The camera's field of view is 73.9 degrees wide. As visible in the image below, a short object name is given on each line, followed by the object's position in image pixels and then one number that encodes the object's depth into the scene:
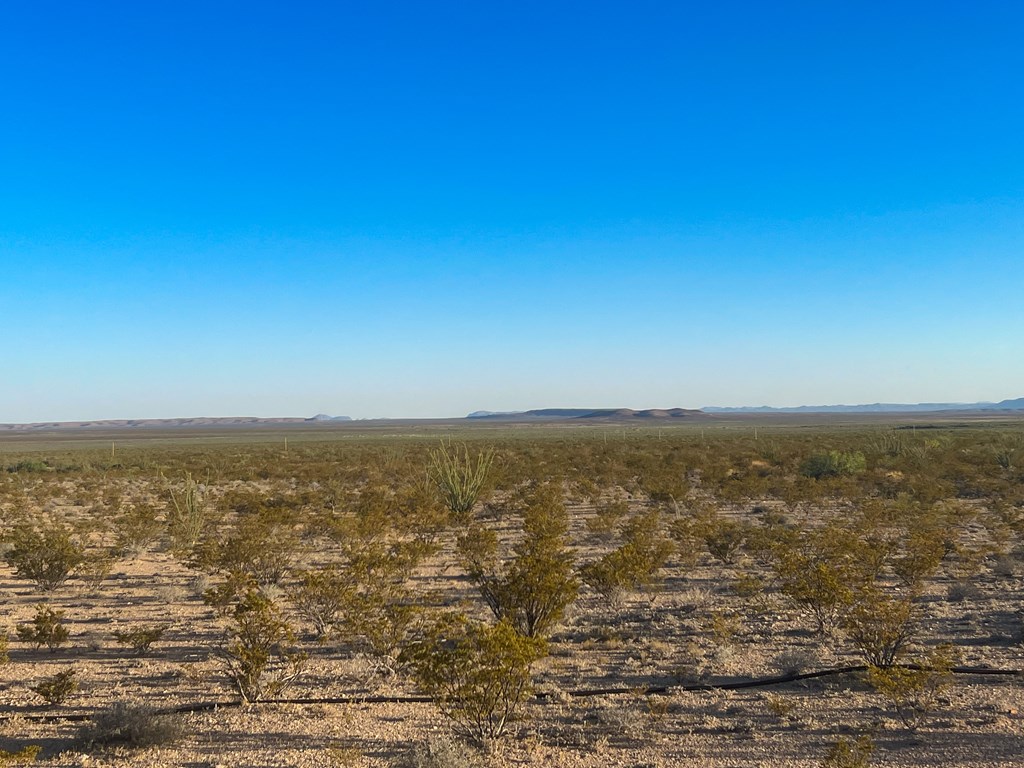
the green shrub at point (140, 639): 9.27
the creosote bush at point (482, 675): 6.30
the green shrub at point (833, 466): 30.09
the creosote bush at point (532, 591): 8.77
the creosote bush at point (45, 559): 12.58
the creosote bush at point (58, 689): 7.37
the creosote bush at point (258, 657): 7.43
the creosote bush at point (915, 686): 6.66
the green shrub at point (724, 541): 14.42
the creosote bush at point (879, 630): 8.00
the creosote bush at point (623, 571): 10.98
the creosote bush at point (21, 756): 5.19
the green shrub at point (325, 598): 9.20
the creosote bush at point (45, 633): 9.25
